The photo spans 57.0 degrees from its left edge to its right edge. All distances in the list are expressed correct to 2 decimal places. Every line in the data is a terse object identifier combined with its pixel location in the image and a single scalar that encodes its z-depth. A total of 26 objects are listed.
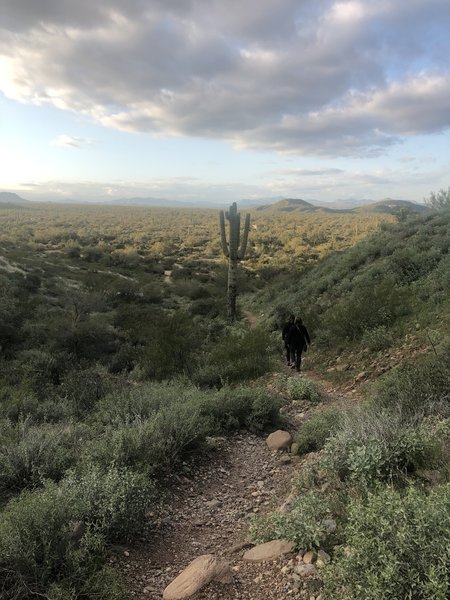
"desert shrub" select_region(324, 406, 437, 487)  3.76
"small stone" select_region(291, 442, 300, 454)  5.87
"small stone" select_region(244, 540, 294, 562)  3.37
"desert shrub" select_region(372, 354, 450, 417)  5.07
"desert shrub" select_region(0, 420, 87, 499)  4.69
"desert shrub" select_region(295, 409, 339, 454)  5.72
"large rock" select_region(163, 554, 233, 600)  3.06
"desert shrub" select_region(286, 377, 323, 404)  8.30
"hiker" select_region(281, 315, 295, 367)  11.04
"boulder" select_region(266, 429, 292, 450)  6.06
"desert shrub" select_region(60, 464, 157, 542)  3.73
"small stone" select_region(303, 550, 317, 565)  3.13
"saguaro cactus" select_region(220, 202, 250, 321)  20.69
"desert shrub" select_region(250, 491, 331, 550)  3.24
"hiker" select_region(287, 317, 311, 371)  10.77
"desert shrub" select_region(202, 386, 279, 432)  6.73
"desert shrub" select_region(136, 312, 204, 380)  11.47
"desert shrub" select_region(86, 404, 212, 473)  4.91
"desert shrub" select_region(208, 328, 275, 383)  10.49
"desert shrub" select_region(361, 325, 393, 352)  9.86
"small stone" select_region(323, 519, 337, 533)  3.32
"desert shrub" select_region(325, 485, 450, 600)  2.15
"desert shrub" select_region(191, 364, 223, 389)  9.82
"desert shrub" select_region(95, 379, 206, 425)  6.48
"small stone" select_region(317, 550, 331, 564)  2.99
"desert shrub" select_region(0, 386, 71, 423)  7.20
